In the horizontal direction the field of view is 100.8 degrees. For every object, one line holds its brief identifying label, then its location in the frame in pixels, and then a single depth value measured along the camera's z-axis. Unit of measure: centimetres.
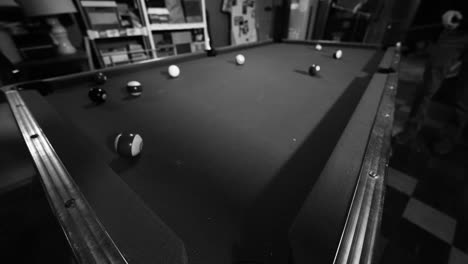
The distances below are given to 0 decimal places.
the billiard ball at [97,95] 92
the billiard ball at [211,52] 185
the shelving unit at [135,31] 220
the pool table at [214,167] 32
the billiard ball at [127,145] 56
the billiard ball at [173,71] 131
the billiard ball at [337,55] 177
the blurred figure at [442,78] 138
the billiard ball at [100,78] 117
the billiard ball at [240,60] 161
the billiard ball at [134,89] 102
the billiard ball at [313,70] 132
